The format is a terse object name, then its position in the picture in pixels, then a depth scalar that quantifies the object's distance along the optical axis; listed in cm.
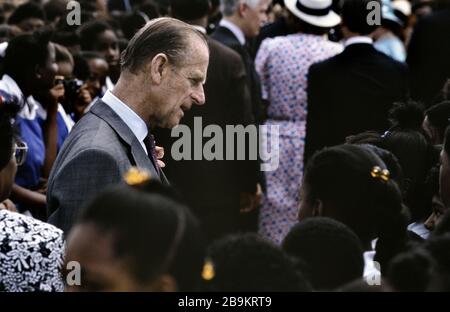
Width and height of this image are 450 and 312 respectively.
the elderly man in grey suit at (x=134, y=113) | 709
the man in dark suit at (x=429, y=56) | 1387
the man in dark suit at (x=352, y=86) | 1285
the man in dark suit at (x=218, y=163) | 1316
